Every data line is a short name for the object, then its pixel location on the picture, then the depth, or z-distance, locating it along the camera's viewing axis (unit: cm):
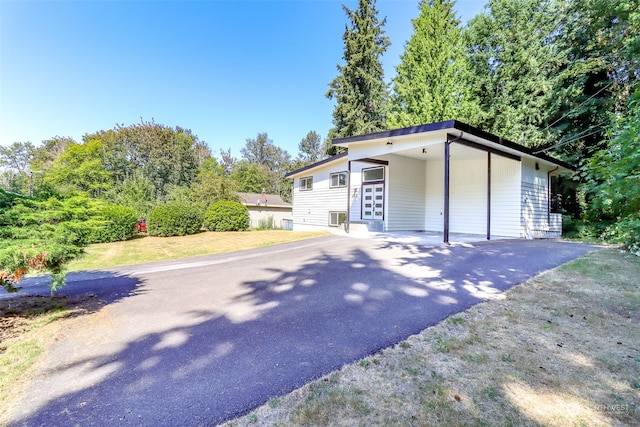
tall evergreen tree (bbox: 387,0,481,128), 1716
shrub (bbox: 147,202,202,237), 1401
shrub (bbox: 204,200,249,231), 1608
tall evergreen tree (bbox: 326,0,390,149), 2262
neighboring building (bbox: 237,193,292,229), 3028
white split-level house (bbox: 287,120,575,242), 985
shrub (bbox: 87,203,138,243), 1223
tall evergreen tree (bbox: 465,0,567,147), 1464
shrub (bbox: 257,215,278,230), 2191
